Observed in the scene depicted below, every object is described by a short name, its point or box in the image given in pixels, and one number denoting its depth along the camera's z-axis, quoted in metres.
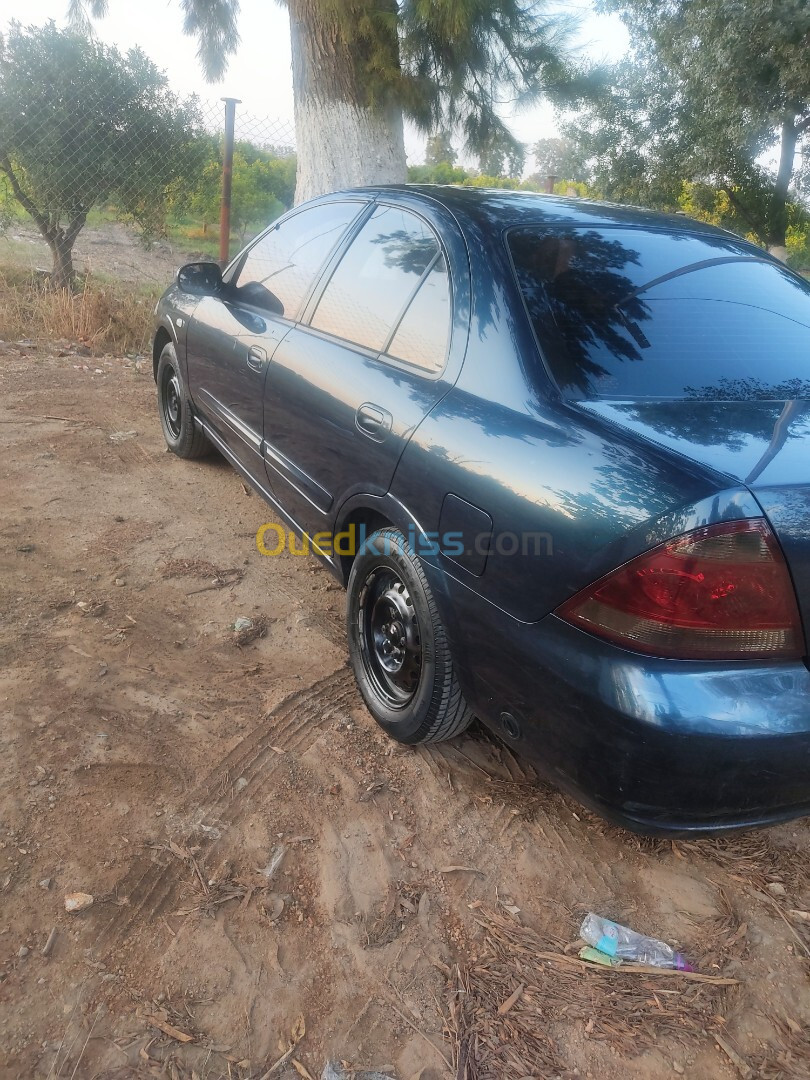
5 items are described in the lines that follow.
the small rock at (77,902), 1.91
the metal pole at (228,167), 7.57
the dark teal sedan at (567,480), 1.62
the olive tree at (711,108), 11.23
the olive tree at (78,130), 8.07
